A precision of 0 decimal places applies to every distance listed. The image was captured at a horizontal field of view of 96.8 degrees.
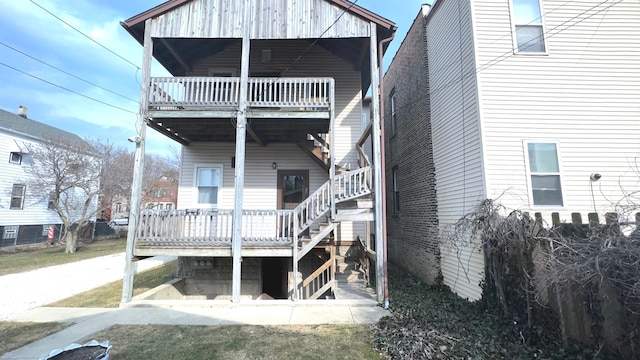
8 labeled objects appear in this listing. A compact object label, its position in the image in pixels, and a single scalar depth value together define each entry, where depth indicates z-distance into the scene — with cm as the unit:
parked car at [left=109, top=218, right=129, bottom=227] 3682
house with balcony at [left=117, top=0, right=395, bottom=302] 753
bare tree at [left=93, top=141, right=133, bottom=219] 2159
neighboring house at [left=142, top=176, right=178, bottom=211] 2888
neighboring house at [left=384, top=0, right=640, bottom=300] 612
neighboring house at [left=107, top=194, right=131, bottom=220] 4389
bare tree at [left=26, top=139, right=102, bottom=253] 1781
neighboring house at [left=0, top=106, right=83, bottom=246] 1798
